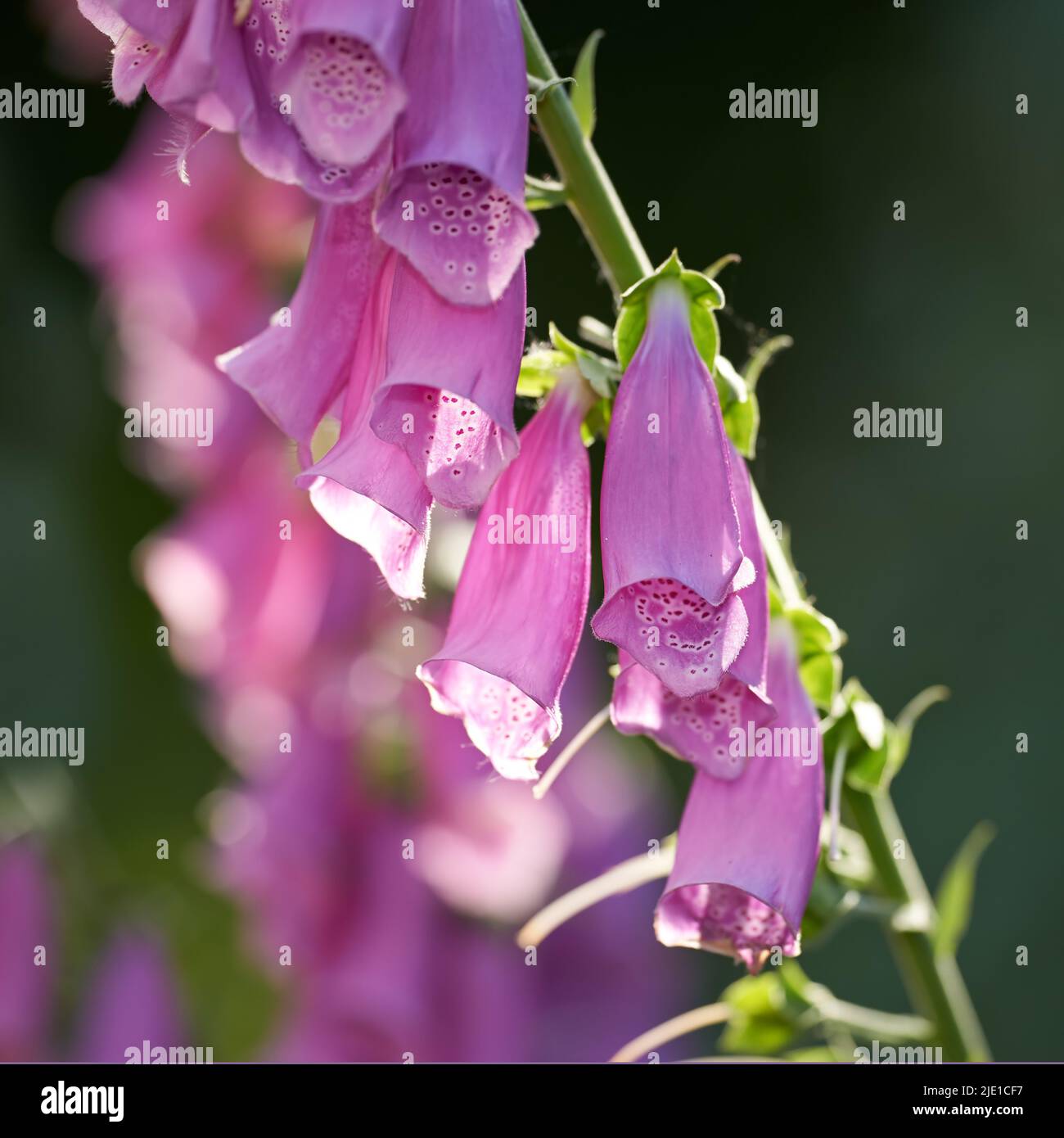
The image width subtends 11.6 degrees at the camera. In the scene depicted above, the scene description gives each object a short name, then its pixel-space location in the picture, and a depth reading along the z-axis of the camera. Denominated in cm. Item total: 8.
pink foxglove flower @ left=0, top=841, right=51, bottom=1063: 70
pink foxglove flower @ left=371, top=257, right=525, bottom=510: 55
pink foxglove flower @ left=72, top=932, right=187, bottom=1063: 69
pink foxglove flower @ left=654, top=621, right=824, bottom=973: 56
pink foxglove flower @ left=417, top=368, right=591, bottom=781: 56
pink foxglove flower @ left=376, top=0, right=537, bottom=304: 54
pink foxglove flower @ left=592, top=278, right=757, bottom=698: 55
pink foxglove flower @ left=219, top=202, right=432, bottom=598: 56
